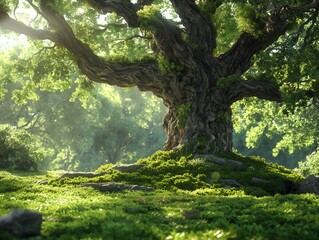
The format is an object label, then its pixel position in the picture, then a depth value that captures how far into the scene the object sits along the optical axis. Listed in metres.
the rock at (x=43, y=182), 17.50
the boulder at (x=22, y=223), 7.44
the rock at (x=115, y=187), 15.78
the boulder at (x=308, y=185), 16.28
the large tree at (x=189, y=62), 21.36
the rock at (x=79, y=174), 18.38
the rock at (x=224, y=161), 19.46
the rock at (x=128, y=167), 18.97
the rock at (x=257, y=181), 17.40
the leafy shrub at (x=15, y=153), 28.64
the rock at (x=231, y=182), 17.19
